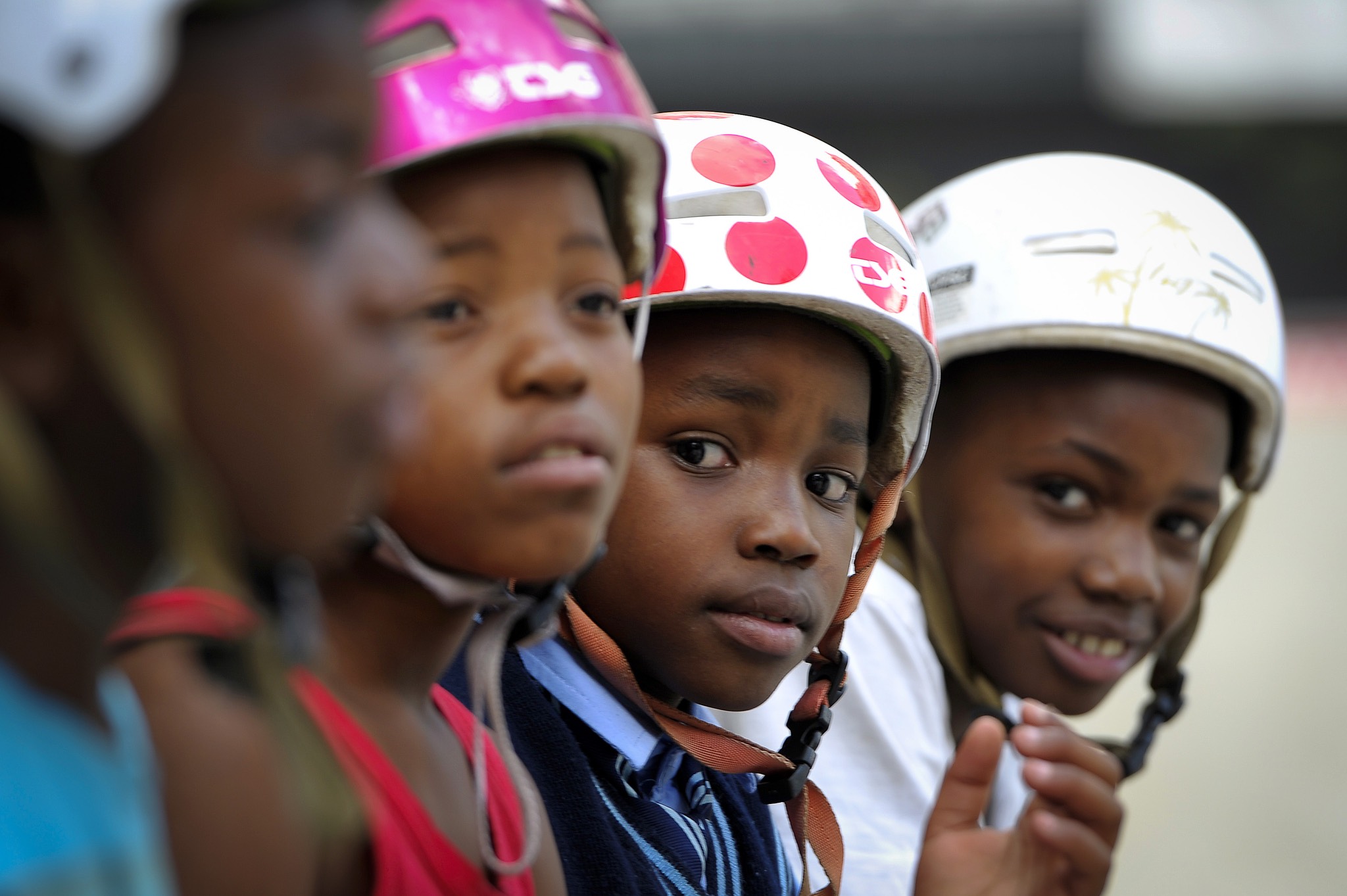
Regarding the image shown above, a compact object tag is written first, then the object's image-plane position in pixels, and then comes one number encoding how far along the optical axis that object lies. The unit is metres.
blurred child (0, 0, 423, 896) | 1.09
